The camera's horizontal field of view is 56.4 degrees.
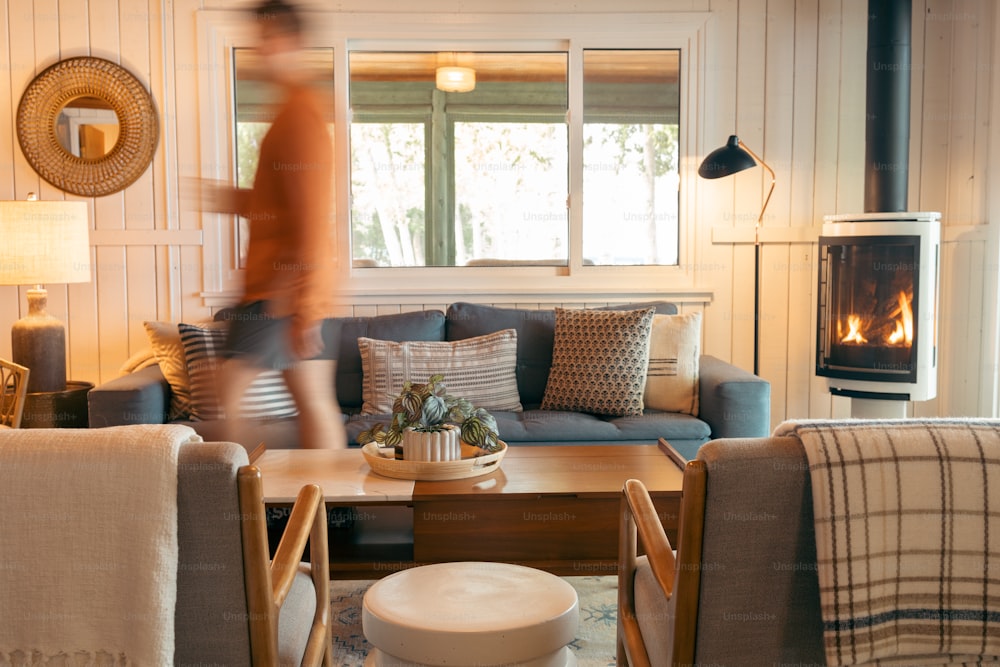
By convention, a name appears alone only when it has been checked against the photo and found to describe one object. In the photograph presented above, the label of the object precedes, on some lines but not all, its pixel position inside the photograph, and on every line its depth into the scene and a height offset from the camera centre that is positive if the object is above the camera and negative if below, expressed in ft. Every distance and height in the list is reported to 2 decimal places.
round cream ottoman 6.17 -2.38
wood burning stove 13.58 -0.51
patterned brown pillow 13.08 -1.35
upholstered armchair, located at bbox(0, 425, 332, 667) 4.59 -1.27
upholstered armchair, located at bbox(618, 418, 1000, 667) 4.79 -1.38
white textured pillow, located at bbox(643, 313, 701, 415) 13.25 -1.40
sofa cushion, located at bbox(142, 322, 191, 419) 12.65 -1.32
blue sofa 11.99 -1.74
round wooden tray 9.07 -1.94
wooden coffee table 8.57 -2.30
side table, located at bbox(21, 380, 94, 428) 13.29 -1.99
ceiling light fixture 15.81 +3.22
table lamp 13.19 +0.11
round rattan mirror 14.94 +2.30
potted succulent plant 9.18 -1.52
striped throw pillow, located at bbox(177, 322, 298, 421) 12.24 -1.23
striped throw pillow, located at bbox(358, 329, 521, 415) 13.28 -1.43
